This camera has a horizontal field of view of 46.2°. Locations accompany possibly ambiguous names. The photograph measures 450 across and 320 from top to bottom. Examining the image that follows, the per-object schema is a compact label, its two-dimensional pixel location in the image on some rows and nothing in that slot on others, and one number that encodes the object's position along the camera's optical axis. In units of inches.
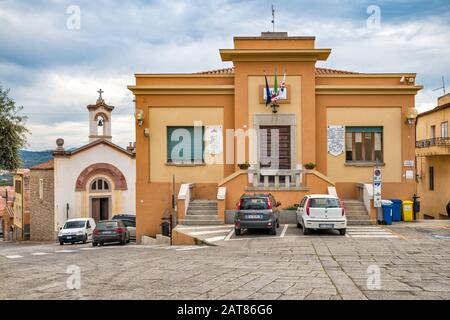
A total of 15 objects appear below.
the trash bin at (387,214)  854.5
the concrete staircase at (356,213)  840.3
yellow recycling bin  906.7
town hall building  971.9
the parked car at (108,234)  991.0
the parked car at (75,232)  1195.9
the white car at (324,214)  713.6
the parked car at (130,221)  1400.1
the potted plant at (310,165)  921.5
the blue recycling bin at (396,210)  901.8
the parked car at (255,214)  721.6
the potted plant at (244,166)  919.7
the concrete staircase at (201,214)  865.5
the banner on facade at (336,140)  982.4
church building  1748.3
